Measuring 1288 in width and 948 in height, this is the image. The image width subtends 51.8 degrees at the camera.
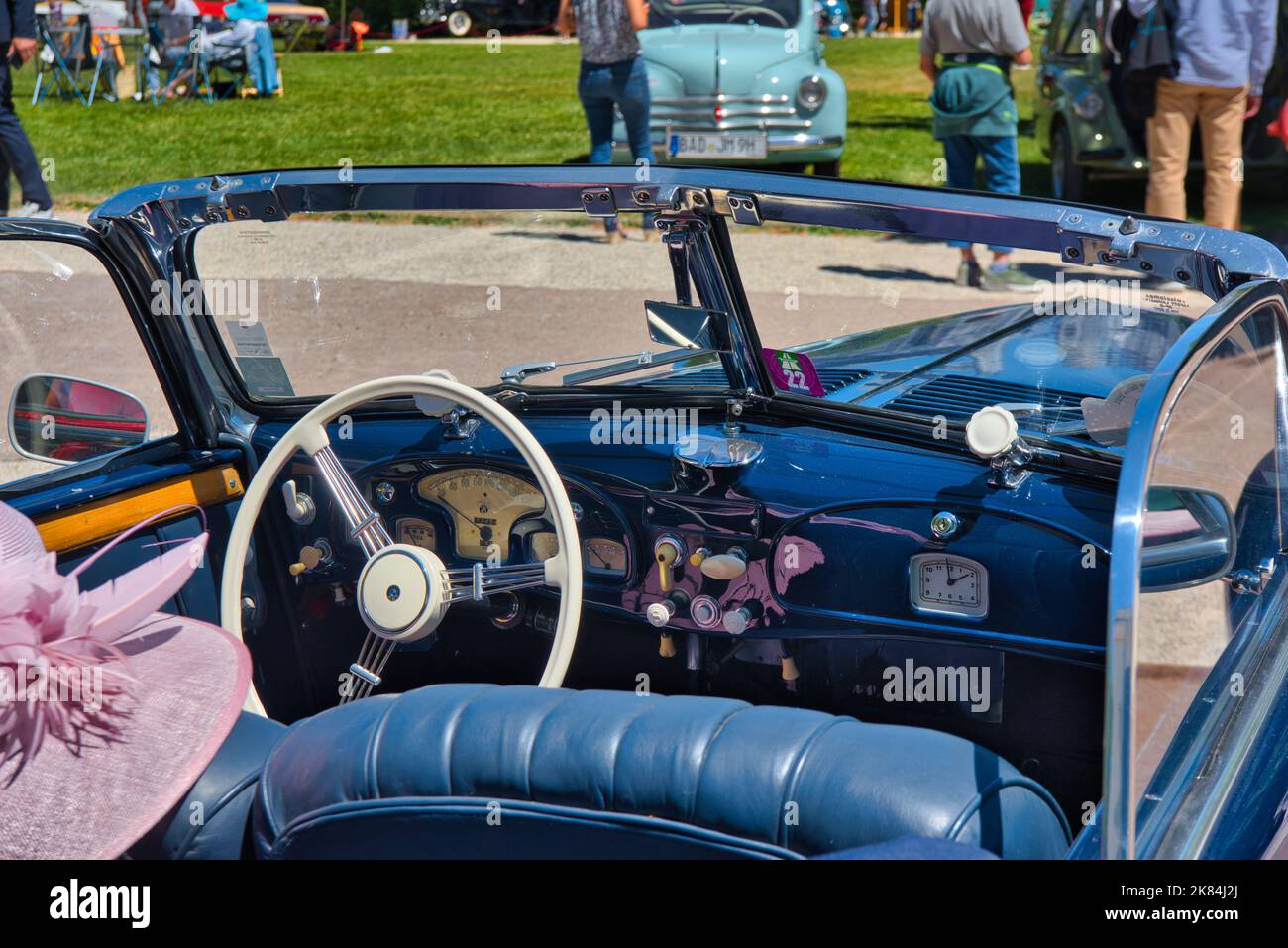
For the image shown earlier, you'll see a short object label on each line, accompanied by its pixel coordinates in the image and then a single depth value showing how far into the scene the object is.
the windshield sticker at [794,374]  2.63
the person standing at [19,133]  7.88
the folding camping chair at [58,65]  15.34
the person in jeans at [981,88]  6.71
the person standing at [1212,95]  6.15
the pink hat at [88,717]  1.54
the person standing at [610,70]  7.76
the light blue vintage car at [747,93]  9.27
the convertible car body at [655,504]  1.54
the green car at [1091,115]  8.17
